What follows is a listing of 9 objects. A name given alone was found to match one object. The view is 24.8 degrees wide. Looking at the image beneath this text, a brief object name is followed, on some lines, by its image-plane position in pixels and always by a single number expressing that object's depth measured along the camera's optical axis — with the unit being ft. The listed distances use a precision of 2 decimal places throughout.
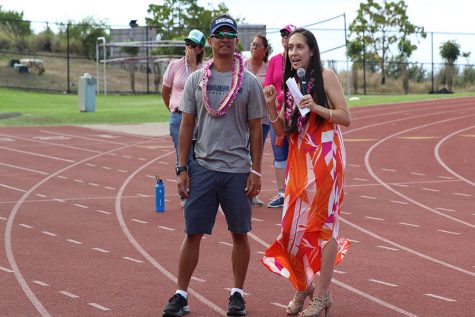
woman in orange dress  23.07
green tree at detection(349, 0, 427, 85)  222.07
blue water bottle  40.57
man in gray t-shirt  23.27
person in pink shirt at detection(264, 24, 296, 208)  35.83
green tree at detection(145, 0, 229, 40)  210.79
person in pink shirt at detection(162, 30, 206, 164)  37.81
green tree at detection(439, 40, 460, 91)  202.56
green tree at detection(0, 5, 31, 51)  199.41
